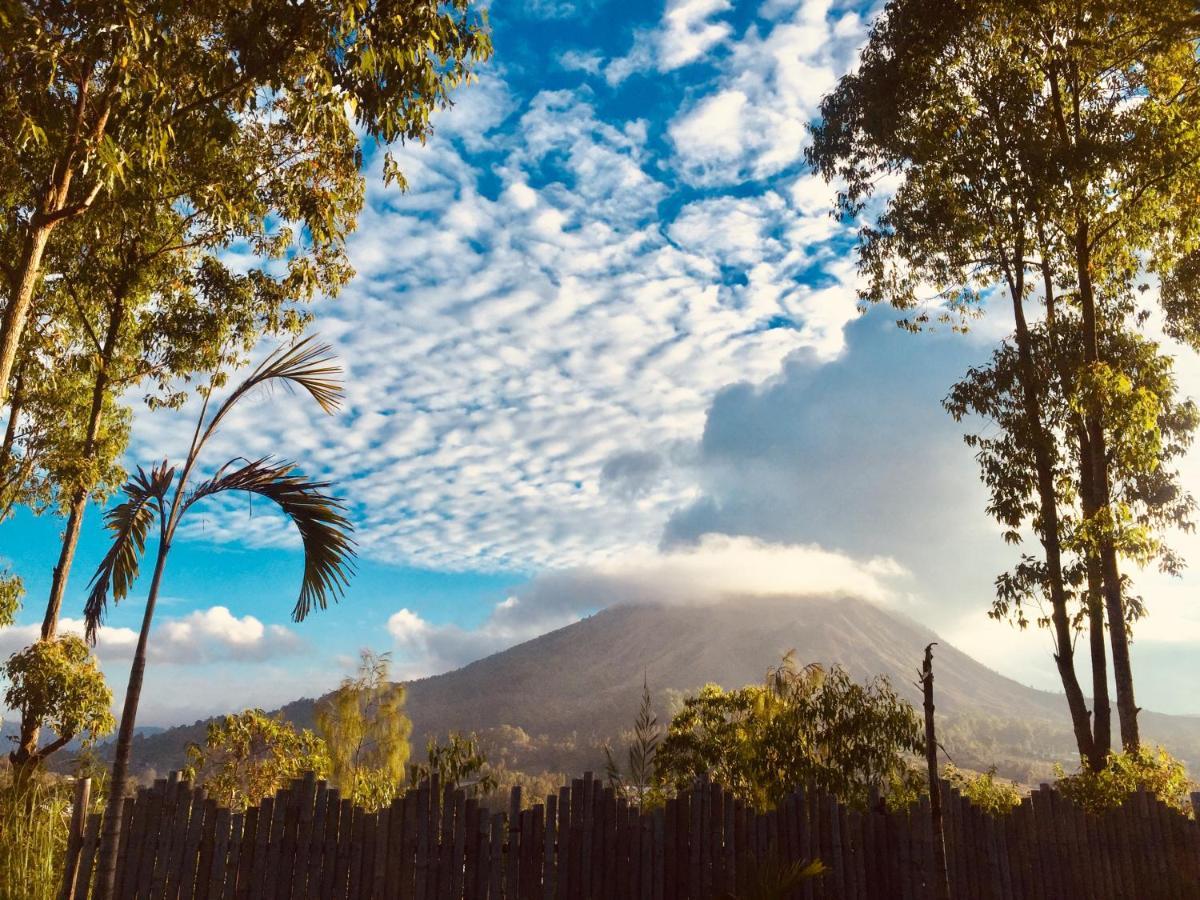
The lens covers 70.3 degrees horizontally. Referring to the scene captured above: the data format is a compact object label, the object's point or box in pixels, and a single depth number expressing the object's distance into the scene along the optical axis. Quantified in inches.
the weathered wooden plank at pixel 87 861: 219.0
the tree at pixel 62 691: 371.2
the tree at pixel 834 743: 365.4
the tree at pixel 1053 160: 417.1
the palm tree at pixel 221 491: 329.7
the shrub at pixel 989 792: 319.6
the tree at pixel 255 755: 553.6
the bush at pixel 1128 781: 333.7
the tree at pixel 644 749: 449.4
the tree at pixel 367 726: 959.0
